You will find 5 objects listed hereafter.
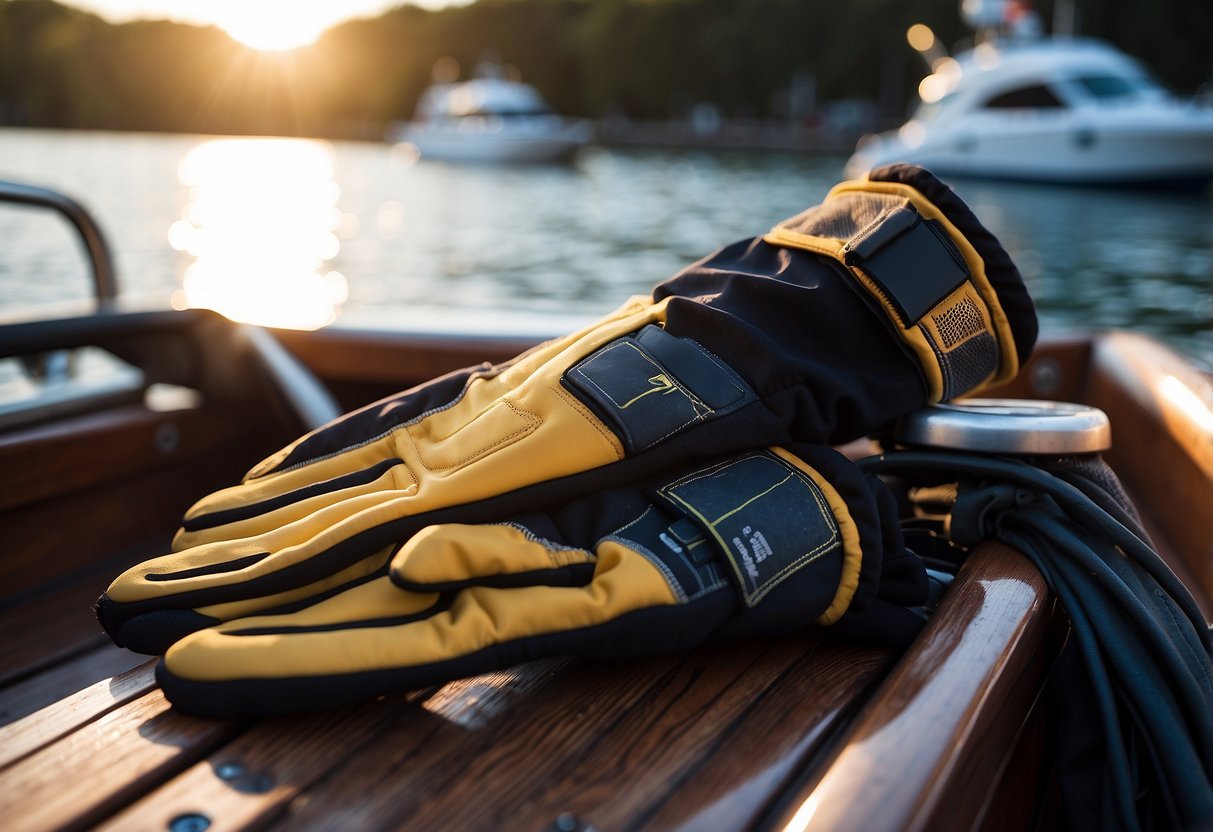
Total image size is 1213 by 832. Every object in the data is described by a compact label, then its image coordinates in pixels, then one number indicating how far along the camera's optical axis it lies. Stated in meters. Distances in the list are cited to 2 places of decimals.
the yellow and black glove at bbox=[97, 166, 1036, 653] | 0.49
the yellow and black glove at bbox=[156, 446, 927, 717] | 0.45
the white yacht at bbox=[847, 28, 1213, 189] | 12.98
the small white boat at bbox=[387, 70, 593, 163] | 23.22
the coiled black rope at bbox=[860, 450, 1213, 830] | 0.50
